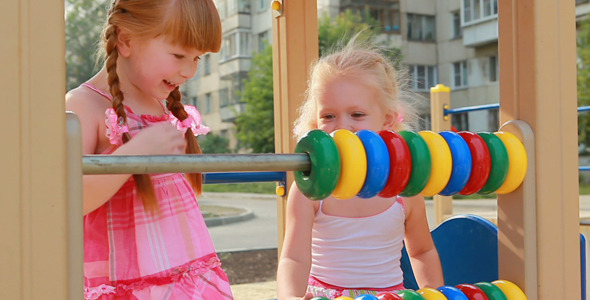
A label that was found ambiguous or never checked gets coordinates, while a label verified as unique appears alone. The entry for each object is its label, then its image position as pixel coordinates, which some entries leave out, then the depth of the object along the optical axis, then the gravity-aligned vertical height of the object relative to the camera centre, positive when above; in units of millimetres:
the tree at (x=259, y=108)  25219 +2190
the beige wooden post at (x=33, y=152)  842 +23
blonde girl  1757 -153
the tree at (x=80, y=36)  26531 +5313
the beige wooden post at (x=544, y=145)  1290 +29
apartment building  27359 +4965
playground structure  850 +46
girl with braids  1498 -27
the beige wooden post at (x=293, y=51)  2182 +370
